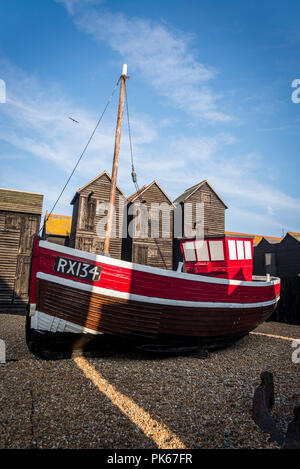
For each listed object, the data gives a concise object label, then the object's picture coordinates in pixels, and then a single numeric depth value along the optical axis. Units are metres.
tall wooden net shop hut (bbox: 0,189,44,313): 15.61
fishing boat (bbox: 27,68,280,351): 5.72
